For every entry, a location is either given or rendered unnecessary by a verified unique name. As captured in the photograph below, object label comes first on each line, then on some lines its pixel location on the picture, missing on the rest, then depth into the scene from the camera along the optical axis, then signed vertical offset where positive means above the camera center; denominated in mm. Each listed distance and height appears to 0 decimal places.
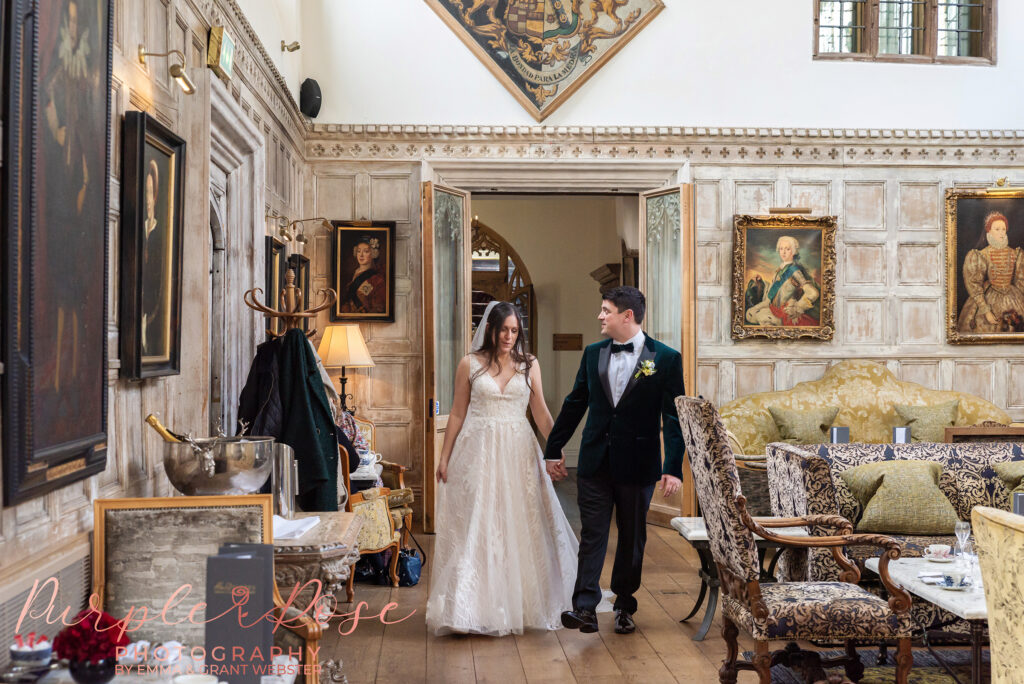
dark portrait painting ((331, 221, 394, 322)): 8117 +613
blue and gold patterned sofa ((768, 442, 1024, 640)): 4496 -718
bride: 4820 -855
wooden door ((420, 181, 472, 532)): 7613 +354
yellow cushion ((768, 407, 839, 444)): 7684 -623
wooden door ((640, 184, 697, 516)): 7844 +592
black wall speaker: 7762 +2030
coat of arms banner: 8148 +2679
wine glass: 3928 -761
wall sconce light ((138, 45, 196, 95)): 3482 +1002
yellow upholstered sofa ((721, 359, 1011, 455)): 7938 -456
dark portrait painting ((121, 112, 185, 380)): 3334 +364
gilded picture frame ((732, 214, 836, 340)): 8273 +617
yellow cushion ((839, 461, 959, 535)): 4992 -813
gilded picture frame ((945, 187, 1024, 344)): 8445 +758
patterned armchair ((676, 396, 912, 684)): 3709 -1004
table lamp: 7211 -25
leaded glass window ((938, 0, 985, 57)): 8695 +2897
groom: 4863 -510
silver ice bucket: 3160 -405
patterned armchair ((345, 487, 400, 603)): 5705 -1097
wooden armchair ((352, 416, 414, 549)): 6344 -996
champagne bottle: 3348 -307
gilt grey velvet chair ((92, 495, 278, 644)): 2764 -571
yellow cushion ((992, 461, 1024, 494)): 5180 -683
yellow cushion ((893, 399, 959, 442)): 7816 -590
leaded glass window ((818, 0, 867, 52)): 8586 +2887
